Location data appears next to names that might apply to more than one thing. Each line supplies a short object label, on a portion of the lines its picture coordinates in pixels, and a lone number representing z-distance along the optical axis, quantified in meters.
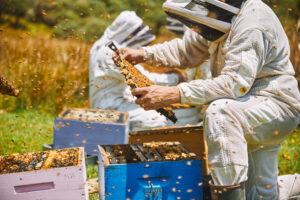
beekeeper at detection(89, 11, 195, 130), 4.16
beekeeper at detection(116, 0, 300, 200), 2.14
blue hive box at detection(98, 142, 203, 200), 2.21
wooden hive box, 2.96
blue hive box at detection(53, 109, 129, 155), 3.55
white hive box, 2.08
